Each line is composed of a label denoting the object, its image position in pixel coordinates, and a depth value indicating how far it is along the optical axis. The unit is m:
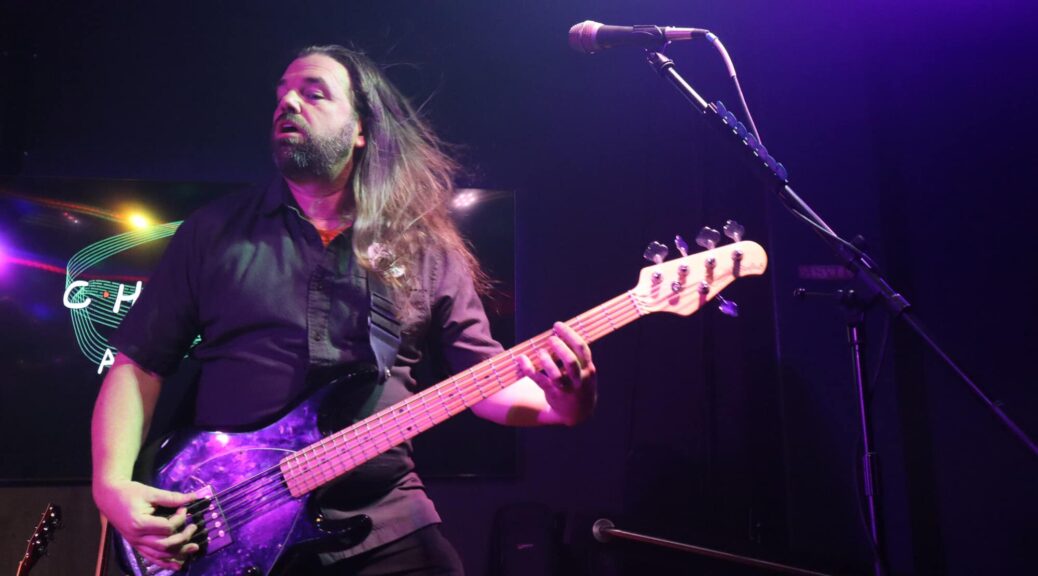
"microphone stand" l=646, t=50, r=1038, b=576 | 2.01
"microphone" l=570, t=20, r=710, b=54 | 2.12
